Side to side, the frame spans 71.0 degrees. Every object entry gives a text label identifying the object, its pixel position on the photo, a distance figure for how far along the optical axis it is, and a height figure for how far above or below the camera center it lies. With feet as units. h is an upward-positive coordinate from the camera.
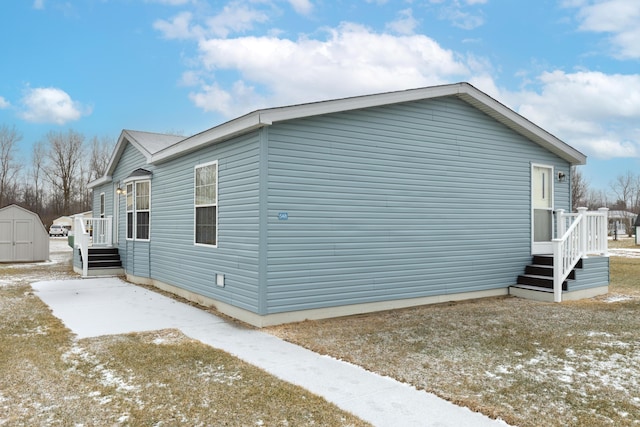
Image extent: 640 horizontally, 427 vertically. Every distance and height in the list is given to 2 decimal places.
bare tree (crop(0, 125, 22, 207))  133.49 +17.83
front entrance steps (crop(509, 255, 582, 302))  27.96 -4.03
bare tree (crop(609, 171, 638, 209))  192.03 +12.92
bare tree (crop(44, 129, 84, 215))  141.79 +18.07
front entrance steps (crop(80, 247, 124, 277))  40.40 -4.14
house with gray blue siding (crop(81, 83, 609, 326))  21.22 +0.68
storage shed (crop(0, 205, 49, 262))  56.44 -2.51
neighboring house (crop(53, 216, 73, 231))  145.49 -1.24
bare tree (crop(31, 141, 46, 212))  142.61 +14.82
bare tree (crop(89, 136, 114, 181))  144.66 +20.76
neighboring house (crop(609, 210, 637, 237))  164.30 -1.37
